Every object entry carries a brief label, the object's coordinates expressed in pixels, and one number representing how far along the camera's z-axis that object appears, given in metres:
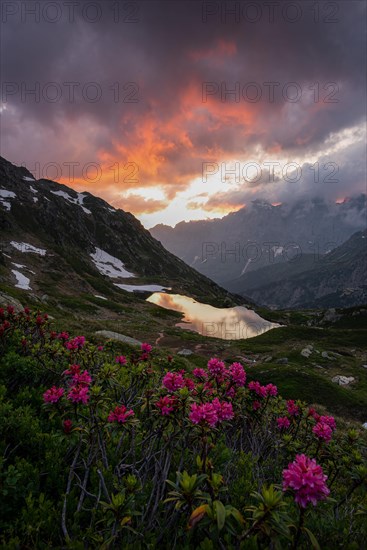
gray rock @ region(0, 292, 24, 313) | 29.55
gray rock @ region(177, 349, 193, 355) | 39.85
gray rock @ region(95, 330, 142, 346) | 33.87
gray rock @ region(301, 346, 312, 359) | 45.58
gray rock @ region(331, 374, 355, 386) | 33.78
